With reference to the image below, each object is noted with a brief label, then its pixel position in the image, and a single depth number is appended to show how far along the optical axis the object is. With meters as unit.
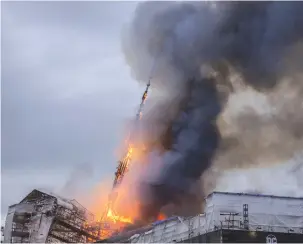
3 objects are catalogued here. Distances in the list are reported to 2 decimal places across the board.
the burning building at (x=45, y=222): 80.12
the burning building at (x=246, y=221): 56.06
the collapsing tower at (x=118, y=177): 89.06
